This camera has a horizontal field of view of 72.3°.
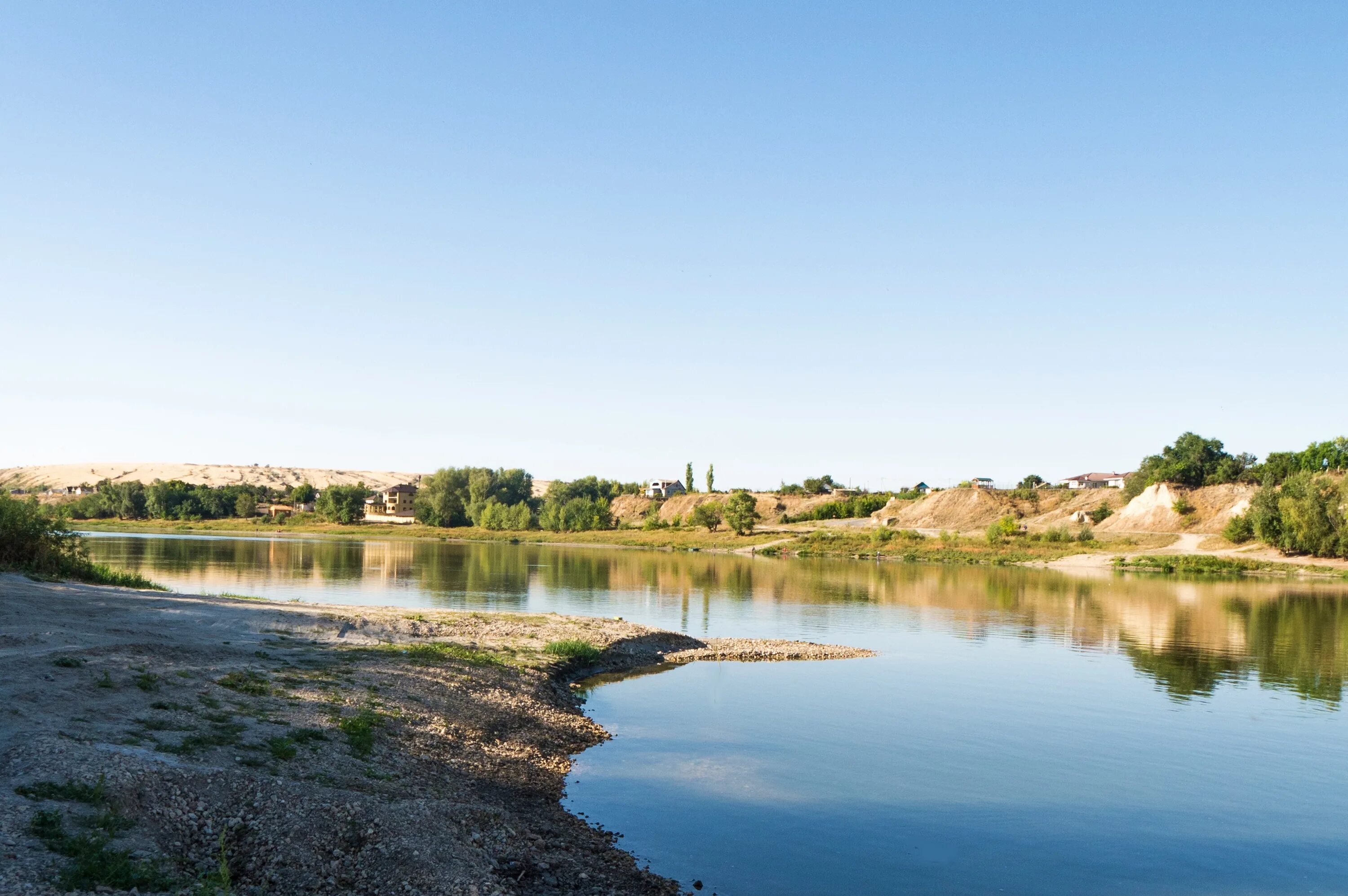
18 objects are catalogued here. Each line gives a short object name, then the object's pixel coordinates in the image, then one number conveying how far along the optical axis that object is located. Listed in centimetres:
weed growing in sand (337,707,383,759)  1689
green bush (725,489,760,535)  13400
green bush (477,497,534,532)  15188
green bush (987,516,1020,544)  11612
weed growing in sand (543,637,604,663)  3158
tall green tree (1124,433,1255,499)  12362
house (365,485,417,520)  18100
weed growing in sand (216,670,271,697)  1872
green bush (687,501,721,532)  14275
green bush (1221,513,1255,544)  9975
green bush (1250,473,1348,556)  8844
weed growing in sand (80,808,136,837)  1084
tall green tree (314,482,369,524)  16080
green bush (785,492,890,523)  15400
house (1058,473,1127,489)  18675
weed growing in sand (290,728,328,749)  1628
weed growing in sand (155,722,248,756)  1408
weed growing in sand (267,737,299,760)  1520
